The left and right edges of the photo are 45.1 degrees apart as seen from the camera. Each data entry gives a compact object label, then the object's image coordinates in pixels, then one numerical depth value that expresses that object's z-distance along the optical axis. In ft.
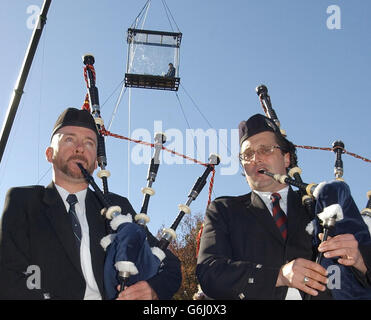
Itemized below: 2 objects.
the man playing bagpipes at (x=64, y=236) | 9.49
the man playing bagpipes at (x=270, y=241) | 8.71
